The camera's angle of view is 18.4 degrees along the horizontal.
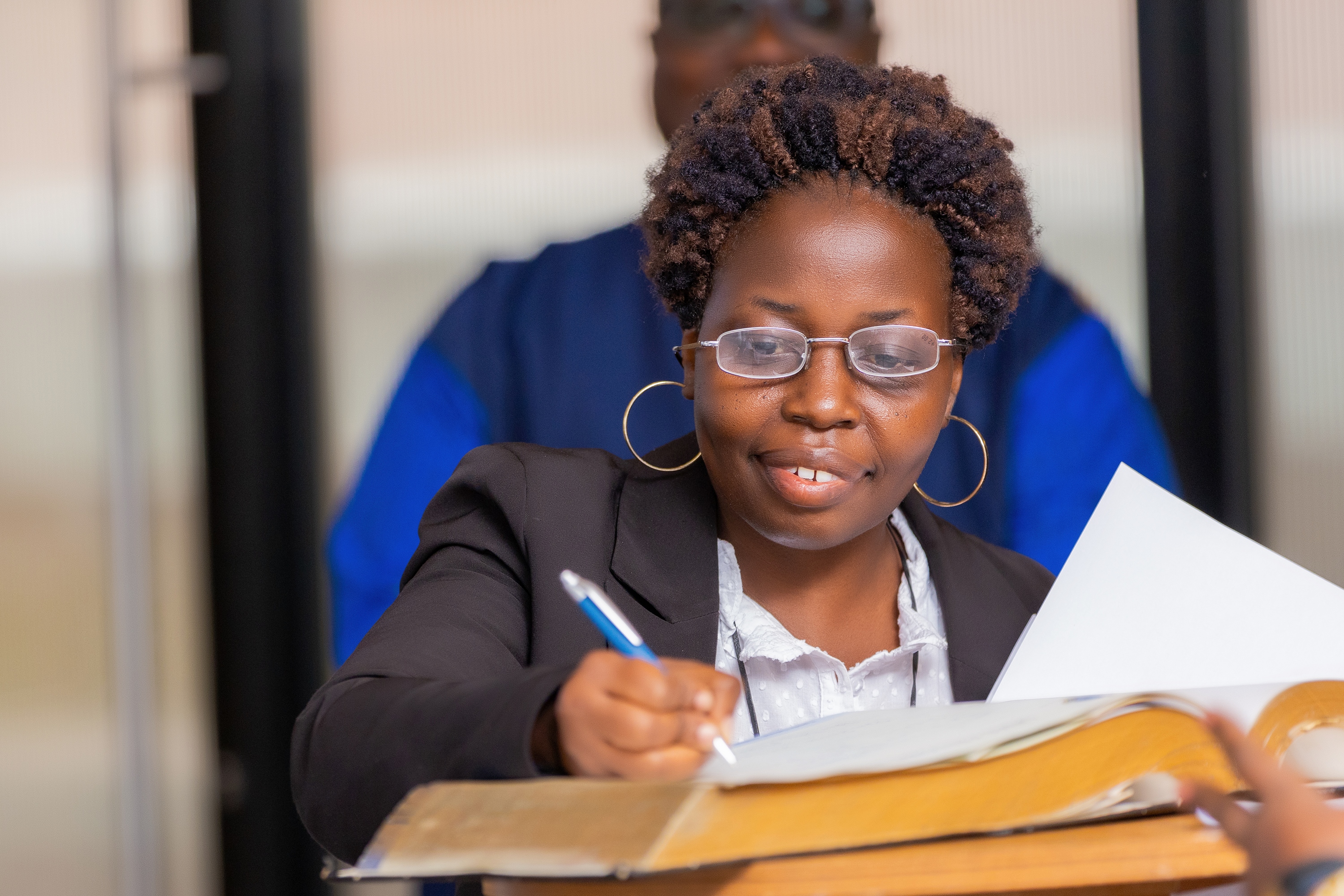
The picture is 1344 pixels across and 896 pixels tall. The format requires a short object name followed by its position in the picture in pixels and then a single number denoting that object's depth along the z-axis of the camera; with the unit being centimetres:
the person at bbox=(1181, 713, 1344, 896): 164
